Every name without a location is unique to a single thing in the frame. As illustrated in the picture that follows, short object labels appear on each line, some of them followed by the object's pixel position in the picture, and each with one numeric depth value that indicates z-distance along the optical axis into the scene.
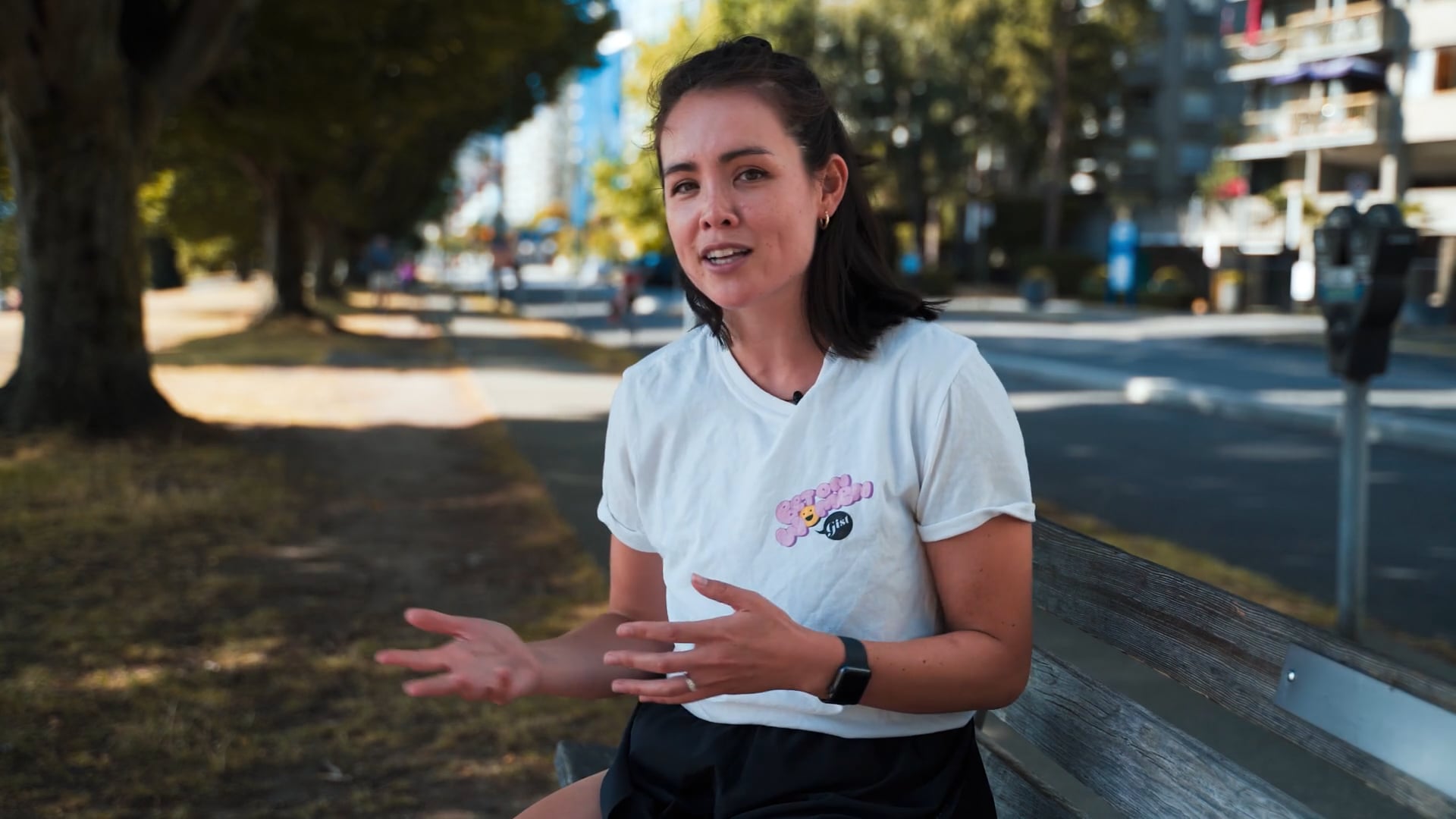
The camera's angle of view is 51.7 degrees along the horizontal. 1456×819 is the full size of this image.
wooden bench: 1.68
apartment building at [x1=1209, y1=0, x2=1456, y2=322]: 39.72
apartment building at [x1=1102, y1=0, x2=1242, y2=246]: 64.56
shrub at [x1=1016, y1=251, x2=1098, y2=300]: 54.84
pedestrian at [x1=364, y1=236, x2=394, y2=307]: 42.78
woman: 2.11
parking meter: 6.19
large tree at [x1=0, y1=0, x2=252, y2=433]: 10.50
